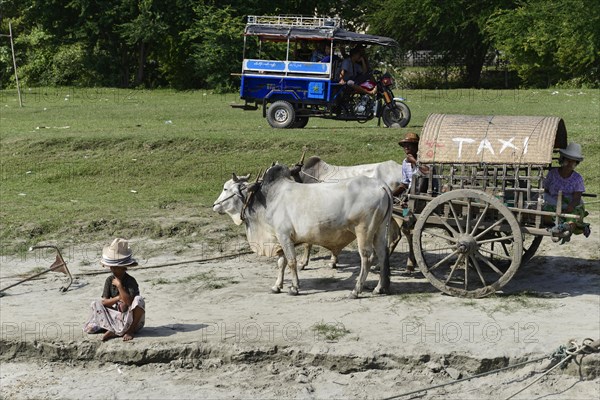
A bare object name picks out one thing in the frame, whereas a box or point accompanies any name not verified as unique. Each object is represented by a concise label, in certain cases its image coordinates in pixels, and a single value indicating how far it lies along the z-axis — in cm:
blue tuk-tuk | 1977
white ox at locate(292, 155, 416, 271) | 1233
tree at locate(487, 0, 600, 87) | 3350
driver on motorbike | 1975
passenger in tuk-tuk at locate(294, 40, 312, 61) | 2053
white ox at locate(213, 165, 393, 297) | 1105
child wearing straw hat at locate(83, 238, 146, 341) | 962
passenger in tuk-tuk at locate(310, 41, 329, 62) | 2006
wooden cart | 1065
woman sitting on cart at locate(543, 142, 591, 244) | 1102
